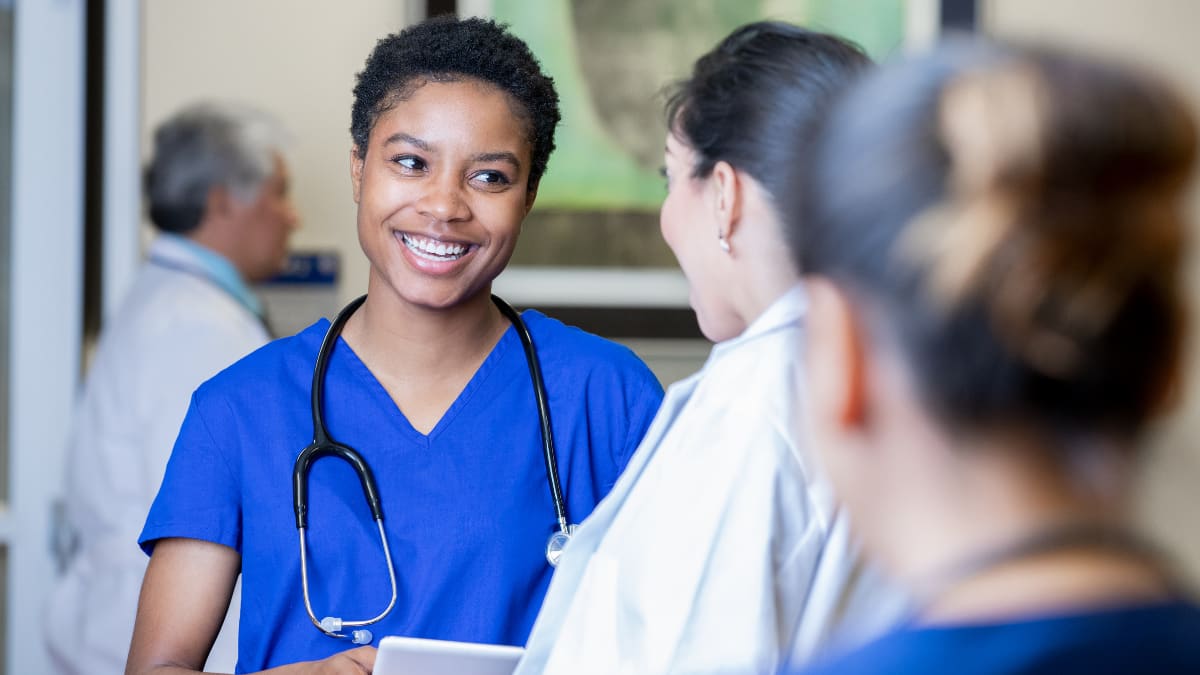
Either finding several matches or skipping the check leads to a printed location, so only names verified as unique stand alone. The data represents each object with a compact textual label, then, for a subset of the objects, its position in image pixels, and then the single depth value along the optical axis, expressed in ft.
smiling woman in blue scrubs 6.71
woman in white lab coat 6.04
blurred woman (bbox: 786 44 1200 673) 4.05
